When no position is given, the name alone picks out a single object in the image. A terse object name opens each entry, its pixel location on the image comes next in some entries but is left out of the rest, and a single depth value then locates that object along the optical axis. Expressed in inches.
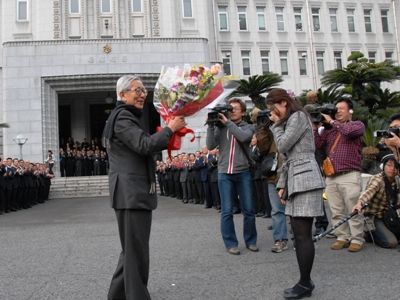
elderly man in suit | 135.0
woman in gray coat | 153.8
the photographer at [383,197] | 237.0
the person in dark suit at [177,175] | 724.2
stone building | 1129.4
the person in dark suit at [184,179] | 676.4
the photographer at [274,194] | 233.0
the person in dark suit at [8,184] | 612.2
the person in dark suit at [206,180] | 552.7
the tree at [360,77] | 627.8
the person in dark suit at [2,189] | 587.8
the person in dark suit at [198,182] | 618.8
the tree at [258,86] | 925.8
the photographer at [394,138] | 188.5
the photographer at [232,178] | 233.6
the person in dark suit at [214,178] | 510.9
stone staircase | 982.4
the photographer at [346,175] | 234.2
